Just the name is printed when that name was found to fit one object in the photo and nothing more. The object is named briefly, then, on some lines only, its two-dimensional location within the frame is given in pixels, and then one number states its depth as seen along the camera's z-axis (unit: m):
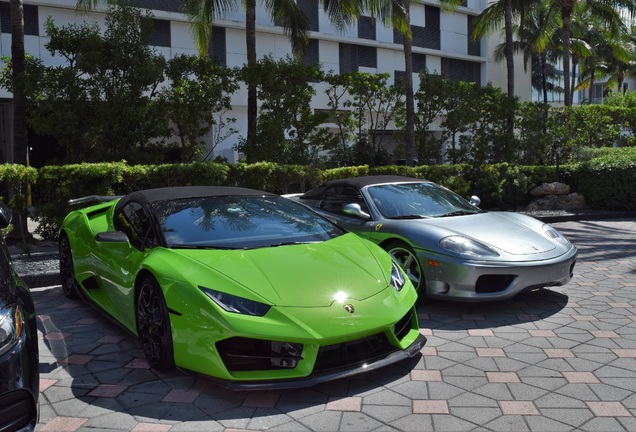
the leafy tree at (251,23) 14.31
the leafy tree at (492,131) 16.77
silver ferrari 5.43
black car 2.72
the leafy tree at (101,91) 10.98
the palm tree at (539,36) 26.42
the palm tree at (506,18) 22.73
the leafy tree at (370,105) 16.31
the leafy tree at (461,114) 16.61
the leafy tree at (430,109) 16.91
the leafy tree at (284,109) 13.33
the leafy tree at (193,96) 12.31
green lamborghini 3.62
